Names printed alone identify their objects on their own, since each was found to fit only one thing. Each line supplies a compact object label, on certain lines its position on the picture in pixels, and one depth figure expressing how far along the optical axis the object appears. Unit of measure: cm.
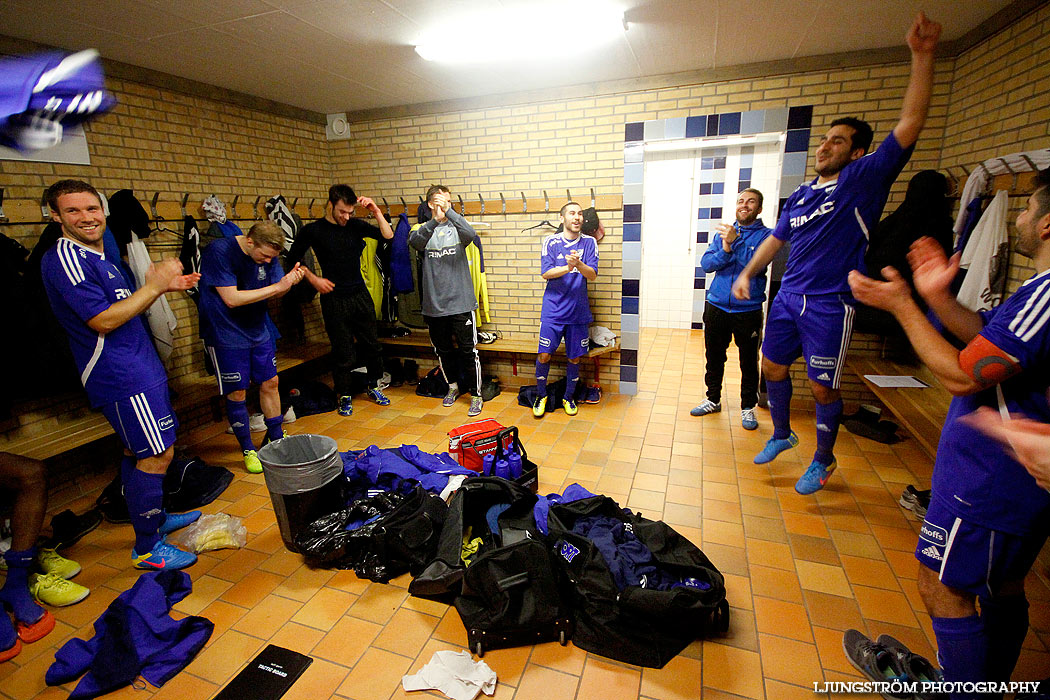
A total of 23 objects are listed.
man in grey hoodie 412
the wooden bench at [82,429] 283
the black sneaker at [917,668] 165
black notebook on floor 175
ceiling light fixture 281
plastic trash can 238
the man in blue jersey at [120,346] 214
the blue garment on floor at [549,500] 236
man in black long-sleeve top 424
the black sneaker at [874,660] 169
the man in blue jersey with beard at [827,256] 225
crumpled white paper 173
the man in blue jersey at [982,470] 121
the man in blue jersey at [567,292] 397
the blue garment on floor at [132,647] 178
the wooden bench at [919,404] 254
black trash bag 230
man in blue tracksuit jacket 368
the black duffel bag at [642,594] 183
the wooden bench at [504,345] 454
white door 669
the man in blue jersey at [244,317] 312
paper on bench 319
